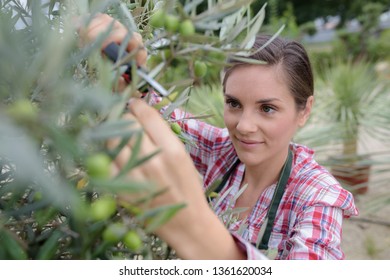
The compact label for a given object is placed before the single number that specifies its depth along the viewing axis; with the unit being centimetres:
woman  80
